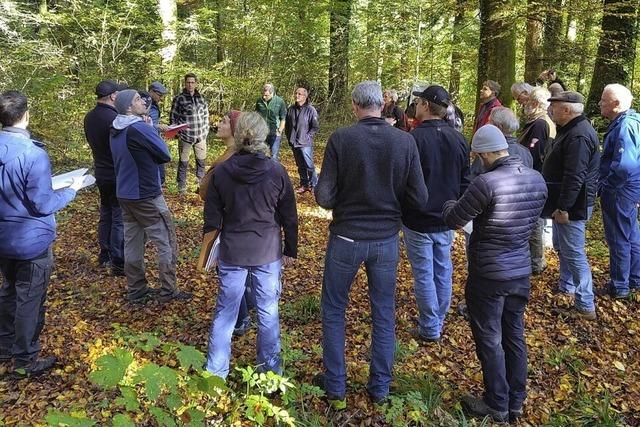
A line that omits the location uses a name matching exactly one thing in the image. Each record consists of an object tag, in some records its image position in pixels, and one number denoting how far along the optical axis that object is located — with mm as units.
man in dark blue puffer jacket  3238
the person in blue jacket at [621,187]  5023
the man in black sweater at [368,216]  3277
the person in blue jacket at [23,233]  3508
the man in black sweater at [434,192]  4133
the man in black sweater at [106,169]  5391
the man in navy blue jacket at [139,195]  4699
